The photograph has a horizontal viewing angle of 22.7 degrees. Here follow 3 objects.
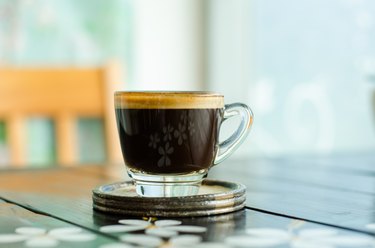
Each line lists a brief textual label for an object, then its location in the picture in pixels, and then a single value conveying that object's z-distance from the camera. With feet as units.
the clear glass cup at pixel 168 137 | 1.76
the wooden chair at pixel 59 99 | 3.76
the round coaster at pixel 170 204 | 1.71
